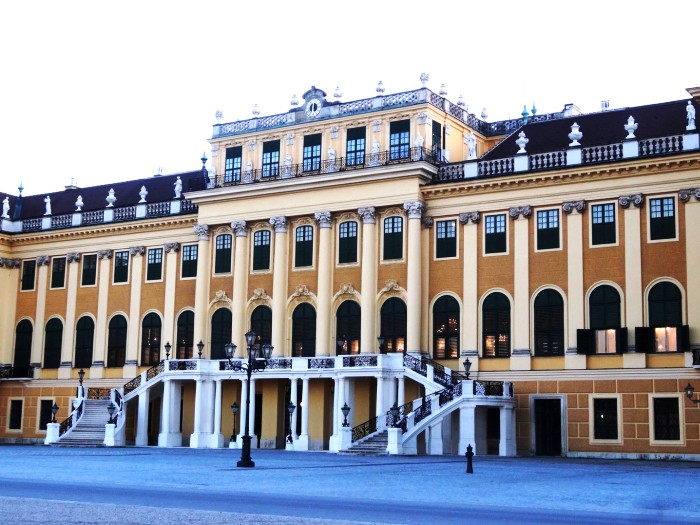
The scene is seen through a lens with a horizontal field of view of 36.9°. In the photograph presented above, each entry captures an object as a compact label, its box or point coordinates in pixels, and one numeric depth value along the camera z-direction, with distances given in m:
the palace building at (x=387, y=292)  45.19
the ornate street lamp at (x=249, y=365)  32.94
